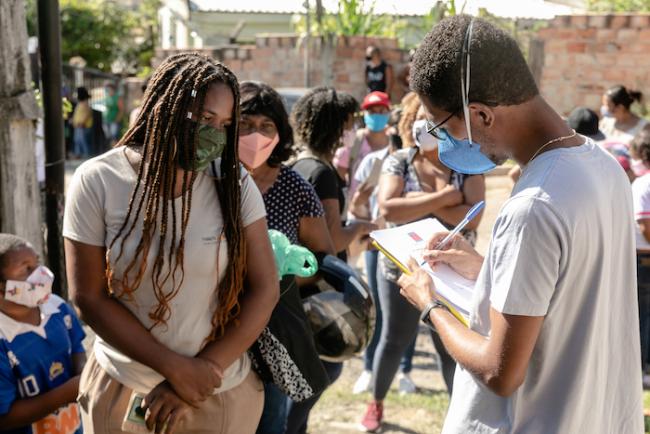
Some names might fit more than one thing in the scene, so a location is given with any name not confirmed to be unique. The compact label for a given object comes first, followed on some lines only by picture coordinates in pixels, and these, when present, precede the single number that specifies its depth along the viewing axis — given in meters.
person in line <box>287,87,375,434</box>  3.60
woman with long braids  2.23
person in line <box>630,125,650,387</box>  4.67
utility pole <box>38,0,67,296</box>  4.48
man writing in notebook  1.73
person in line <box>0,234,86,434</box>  2.81
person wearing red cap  6.07
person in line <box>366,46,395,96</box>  13.03
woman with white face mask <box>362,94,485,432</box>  4.11
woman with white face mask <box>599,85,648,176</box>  7.08
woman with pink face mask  3.18
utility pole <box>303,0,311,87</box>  12.84
